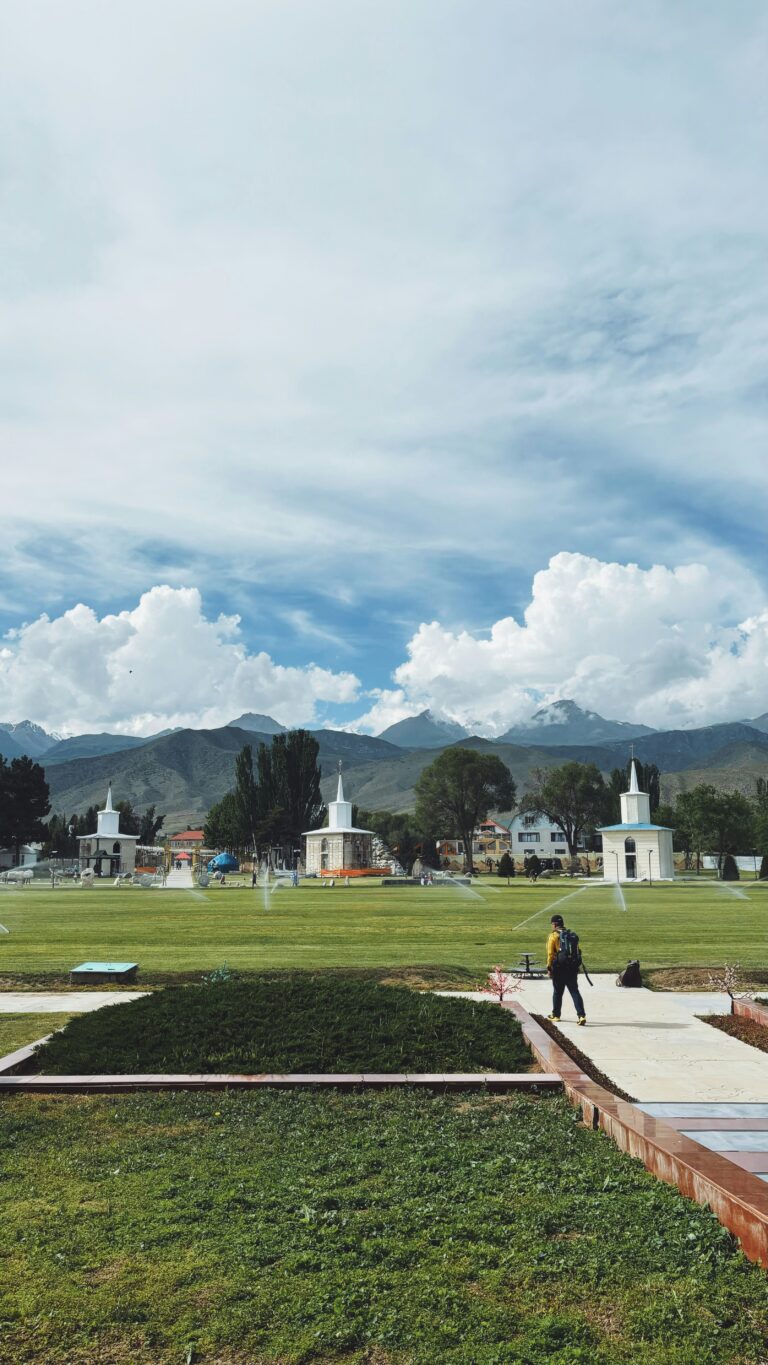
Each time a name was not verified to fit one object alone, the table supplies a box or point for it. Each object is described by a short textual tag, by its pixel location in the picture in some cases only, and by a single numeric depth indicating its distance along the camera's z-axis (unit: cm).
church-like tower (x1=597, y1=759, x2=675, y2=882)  7788
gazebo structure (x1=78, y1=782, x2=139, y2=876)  9950
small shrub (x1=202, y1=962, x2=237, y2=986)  1526
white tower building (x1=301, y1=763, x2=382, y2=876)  9225
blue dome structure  9294
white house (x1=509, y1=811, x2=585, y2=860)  16162
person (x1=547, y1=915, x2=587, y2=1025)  1370
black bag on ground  1736
